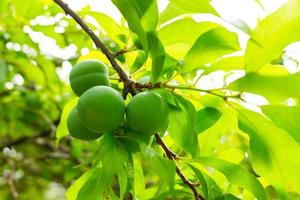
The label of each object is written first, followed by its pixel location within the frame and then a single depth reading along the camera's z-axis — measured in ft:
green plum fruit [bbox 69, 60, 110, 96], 1.44
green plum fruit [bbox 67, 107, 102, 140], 1.42
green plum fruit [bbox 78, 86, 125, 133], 1.32
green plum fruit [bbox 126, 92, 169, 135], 1.32
